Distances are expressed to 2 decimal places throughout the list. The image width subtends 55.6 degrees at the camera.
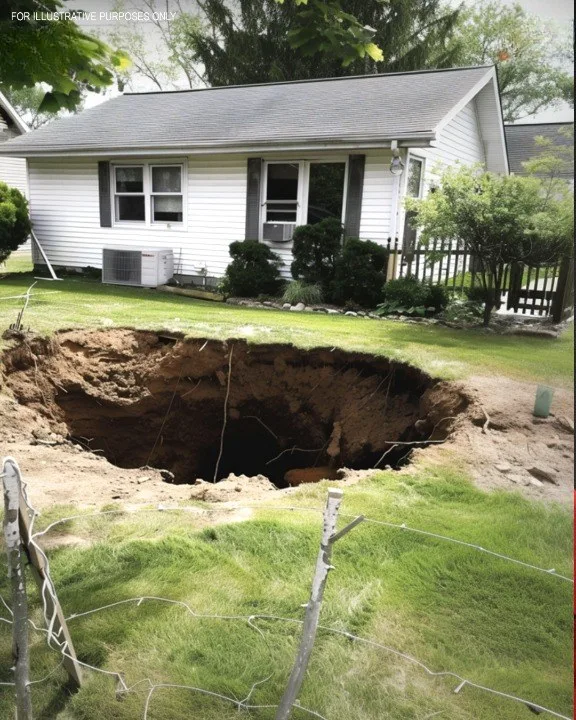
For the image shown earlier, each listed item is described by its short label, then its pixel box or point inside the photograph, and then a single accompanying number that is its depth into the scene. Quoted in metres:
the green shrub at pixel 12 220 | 8.77
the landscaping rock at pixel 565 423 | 3.24
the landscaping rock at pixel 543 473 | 2.77
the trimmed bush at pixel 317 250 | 7.28
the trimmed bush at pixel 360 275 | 6.84
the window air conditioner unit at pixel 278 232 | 7.84
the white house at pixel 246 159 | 5.78
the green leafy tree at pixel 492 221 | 5.33
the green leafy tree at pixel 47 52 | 2.47
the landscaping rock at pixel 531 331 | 4.90
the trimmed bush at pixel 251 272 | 7.40
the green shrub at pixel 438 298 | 6.50
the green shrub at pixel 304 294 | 6.91
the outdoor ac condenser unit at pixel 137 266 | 7.97
